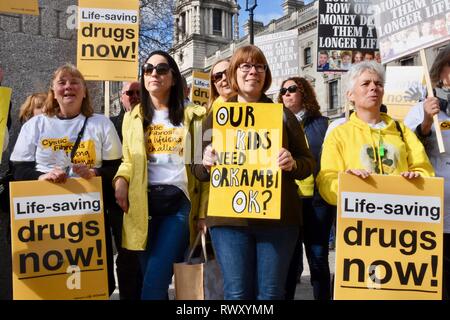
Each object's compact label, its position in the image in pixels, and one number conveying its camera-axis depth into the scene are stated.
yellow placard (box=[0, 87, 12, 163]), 3.65
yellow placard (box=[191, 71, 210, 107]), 7.90
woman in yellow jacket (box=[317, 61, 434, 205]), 3.27
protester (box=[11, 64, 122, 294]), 3.52
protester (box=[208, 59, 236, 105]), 4.27
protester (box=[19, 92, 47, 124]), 4.26
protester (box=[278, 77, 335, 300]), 4.45
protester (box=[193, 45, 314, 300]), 3.05
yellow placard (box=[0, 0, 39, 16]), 4.44
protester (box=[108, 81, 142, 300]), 4.17
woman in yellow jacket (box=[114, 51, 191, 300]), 3.46
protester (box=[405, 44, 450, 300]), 3.67
